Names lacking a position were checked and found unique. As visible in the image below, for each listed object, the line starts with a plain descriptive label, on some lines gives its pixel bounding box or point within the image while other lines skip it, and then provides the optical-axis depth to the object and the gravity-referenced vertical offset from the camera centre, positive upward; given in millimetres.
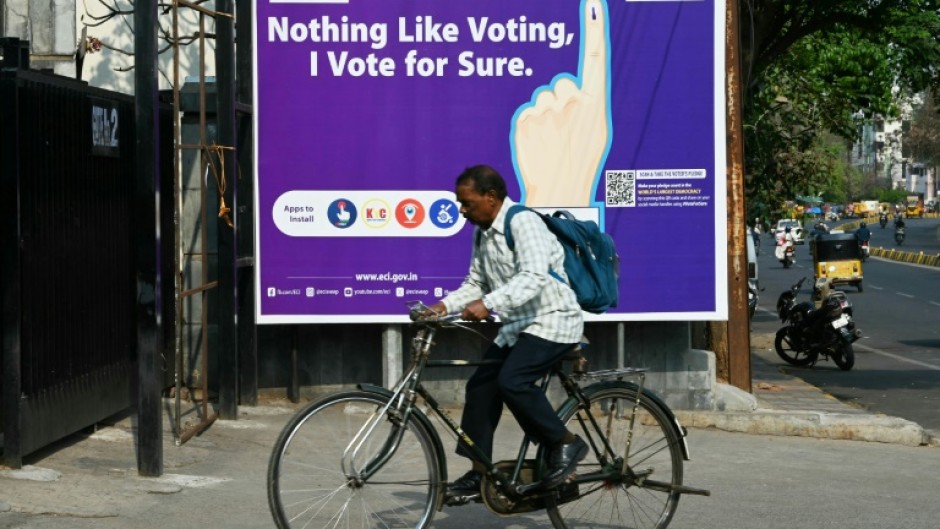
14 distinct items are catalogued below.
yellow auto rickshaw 34188 -720
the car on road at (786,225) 58594 +99
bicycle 5633 -950
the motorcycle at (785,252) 51312 -850
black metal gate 7368 -129
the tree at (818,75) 16344 +2247
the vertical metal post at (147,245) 7402 -60
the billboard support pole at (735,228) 10555 +5
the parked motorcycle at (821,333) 18172 -1345
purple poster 9992 +698
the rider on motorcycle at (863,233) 52656 -199
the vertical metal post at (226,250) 9508 -114
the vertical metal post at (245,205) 10000 +193
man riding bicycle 5910 -417
